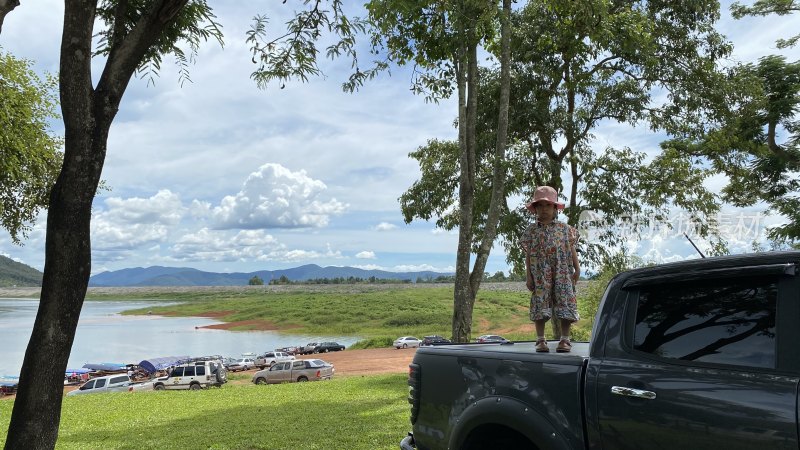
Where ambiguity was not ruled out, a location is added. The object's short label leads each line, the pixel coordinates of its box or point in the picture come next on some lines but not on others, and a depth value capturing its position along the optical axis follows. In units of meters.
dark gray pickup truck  2.45
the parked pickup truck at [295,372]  27.55
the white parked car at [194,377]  27.92
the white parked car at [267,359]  40.28
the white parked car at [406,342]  47.61
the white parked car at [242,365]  39.72
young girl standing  4.61
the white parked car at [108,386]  28.86
